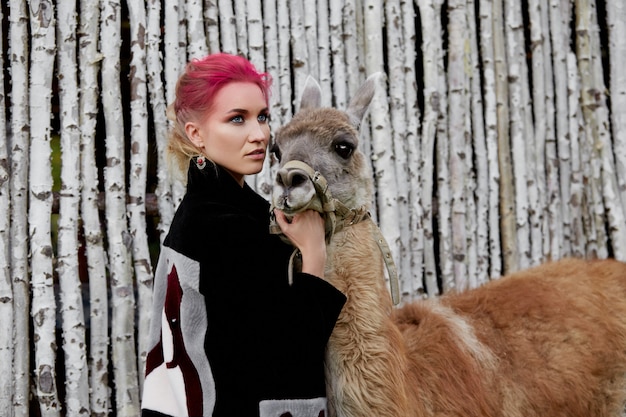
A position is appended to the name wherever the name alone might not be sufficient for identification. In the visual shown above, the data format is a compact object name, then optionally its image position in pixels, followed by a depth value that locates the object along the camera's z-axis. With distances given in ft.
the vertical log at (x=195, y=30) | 12.54
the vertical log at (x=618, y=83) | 16.44
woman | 7.13
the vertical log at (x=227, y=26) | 12.82
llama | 7.66
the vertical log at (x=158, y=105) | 12.23
